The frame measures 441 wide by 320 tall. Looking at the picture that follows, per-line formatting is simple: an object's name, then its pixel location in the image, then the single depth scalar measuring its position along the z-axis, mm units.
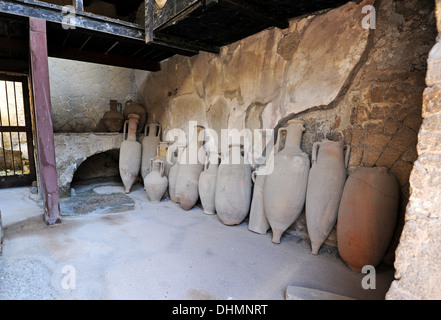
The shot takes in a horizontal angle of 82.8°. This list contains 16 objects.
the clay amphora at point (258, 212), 2217
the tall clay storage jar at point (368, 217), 1554
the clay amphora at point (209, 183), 2637
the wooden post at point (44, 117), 2240
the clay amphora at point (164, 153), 3510
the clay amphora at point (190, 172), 2834
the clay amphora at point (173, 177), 3140
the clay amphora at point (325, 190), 1800
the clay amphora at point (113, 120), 4051
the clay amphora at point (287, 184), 1954
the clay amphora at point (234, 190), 2361
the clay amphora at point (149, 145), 3836
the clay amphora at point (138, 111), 4172
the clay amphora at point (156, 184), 3113
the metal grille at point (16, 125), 3996
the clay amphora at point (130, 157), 3674
